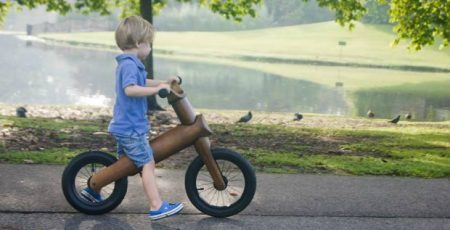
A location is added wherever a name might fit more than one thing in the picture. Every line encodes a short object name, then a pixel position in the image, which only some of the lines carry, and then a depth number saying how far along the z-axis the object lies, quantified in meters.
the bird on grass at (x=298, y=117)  16.54
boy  4.33
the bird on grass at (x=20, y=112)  13.67
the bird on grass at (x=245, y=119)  15.12
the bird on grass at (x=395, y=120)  16.86
